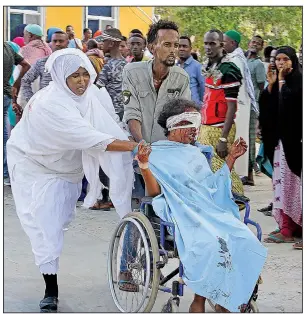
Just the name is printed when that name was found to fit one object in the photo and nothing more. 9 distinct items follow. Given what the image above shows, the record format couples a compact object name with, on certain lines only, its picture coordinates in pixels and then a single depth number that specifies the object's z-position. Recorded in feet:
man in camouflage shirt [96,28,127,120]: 26.94
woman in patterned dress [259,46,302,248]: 21.36
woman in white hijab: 15.99
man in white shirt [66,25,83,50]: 40.99
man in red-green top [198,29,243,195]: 25.96
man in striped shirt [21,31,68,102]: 29.35
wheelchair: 14.44
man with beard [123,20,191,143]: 17.57
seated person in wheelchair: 14.08
